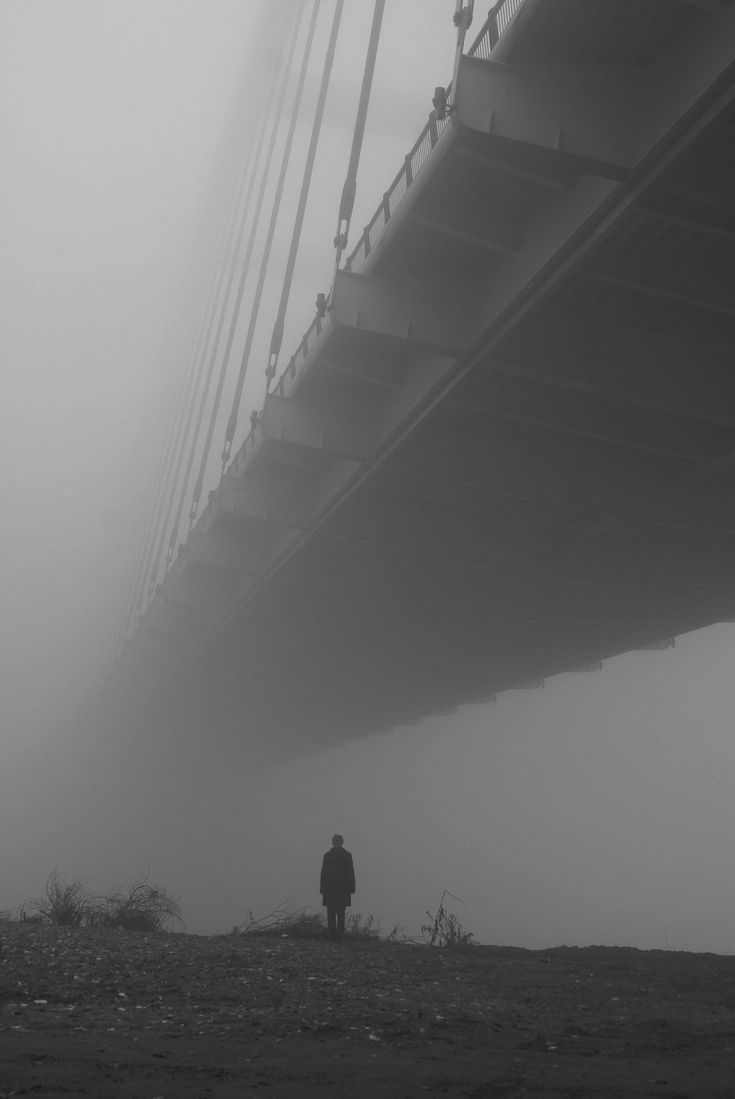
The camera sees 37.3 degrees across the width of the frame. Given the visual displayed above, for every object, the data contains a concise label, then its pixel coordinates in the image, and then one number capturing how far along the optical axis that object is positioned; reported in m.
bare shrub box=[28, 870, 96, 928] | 14.86
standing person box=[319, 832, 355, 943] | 13.95
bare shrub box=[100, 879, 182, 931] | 15.38
